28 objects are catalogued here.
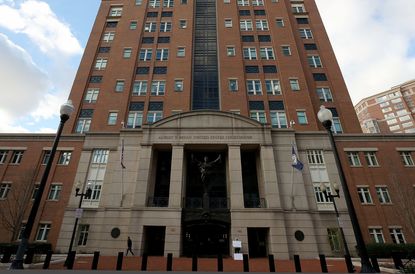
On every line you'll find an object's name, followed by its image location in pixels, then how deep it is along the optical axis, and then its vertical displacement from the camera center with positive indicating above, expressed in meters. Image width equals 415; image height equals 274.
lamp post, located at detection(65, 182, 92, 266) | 16.72 +2.37
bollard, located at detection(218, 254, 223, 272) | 12.24 -0.81
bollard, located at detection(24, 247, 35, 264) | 14.56 -0.55
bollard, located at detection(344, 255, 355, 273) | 11.89 -0.82
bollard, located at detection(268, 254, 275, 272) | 12.11 -0.67
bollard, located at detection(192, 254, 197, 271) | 12.23 -0.74
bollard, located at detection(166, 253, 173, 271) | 12.30 -0.66
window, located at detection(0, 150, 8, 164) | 28.82 +10.66
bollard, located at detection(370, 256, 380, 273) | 11.00 -0.69
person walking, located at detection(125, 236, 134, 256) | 21.34 +0.22
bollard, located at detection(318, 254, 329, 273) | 12.01 -0.74
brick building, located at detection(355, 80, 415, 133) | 89.00 +50.44
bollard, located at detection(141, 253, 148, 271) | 12.01 -0.65
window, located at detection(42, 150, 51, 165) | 28.72 +10.62
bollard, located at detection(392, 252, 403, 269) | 12.51 -0.66
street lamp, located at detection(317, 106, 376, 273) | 9.06 +1.57
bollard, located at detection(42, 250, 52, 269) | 12.91 -0.57
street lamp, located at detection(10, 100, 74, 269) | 9.57 +1.85
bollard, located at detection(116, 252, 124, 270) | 12.19 -0.62
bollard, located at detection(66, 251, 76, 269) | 13.57 -0.60
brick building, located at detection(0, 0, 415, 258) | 23.31 +11.72
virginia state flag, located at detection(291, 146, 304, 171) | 20.22 +6.85
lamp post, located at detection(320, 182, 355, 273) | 11.89 -0.76
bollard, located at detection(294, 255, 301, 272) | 11.83 -0.69
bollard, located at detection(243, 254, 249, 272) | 12.00 -0.75
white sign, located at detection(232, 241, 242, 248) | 20.16 +0.34
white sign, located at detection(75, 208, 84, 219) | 16.72 +2.36
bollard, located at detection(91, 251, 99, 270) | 12.54 -0.61
